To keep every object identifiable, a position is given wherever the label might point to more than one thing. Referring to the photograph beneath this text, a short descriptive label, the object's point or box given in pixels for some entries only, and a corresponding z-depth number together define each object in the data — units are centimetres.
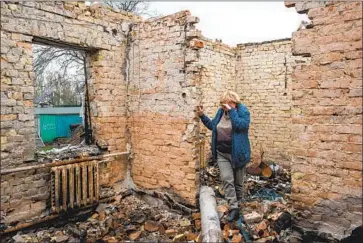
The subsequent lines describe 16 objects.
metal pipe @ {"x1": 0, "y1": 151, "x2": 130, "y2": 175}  425
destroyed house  354
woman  425
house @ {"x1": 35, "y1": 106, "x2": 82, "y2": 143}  1290
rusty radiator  473
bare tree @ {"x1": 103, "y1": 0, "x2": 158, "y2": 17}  1517
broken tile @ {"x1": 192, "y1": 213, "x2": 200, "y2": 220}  484
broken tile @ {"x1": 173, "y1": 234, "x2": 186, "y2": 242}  431
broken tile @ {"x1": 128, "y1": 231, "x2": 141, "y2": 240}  443
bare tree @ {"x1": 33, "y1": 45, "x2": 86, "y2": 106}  1209
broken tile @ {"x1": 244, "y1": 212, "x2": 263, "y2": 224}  434
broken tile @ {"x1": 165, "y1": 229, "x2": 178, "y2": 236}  453
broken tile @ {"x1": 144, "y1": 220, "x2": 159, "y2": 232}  467
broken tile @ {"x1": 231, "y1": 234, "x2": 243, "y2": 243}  384
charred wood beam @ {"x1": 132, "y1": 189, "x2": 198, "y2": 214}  514
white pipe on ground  376
